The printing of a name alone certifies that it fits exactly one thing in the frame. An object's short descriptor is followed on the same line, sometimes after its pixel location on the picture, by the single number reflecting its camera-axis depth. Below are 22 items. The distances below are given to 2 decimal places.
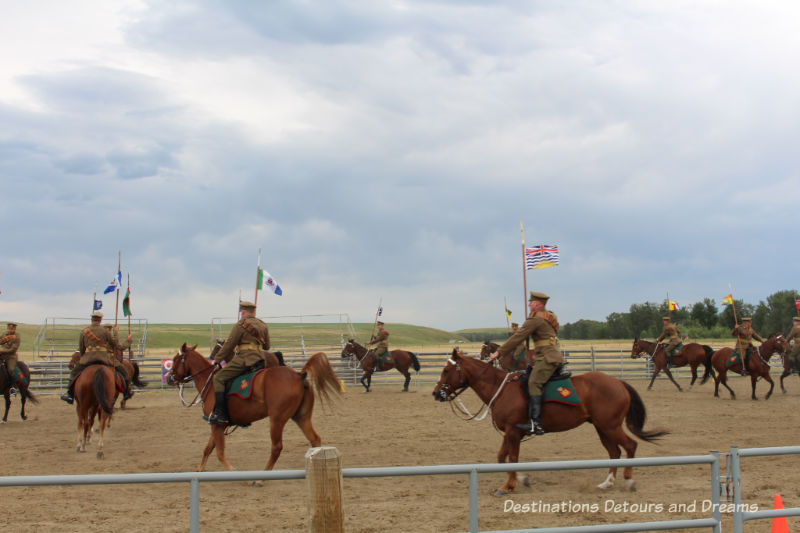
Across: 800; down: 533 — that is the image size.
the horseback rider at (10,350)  16.75
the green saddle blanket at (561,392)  9.03
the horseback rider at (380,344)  24.94
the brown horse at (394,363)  25.36
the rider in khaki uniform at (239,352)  9.95
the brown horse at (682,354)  22.70
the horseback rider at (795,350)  20.56
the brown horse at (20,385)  16.73
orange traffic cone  6.32
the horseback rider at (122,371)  13.23
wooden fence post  4.49
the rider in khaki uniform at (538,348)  9.00
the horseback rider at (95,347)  12.74
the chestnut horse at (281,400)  9.66
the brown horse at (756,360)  20.50
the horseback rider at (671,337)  24.06
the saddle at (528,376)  9.22
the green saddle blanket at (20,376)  16.95
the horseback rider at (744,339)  20.45
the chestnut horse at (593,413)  8.97
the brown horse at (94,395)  11.85
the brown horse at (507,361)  18.99
